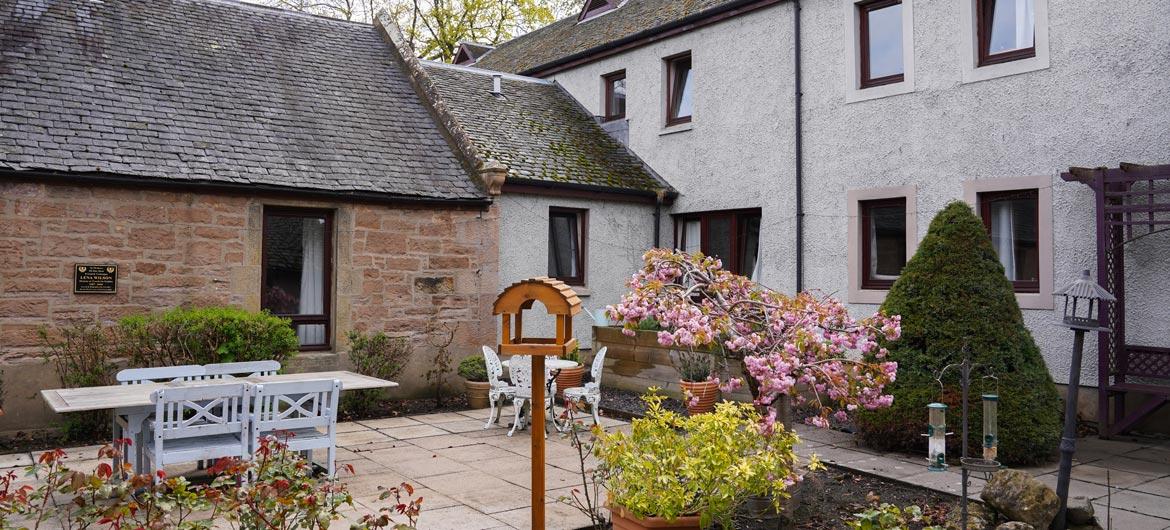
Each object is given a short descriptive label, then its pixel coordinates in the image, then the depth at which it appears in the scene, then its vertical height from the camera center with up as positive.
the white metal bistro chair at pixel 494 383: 9.29 -1.18
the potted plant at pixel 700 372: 9.91 -1.20
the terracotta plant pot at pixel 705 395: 9.76 -1.40
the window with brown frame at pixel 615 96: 15.43 +3.39
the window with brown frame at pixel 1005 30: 9.59 +2.94
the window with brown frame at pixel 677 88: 13.97 +3.19
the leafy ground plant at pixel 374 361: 10.18 -1.08
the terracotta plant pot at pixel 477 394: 10.80 -1.52
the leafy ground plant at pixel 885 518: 4.01 -1.19
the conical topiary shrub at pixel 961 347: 7.34 -0.63
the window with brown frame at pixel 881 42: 10.91 +3.15
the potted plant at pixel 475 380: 10.83 -1.35
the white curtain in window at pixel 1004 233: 9.70 +0.54
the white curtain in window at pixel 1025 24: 9.56 +2.94
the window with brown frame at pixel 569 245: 13.05 +0.52
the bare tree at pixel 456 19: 26.77 +8.45
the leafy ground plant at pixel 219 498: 3.23 -0.92
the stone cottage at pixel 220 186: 8.82 +1.07
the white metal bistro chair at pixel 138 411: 6.20 -1.00
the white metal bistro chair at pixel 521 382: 9.05 -1.14
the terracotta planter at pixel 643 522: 4.57 -1.36
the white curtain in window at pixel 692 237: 13.56 +0.68
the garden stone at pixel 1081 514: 5.56 -1.57
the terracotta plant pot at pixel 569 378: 10.74 -1.31
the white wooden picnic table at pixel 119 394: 5.87 -0.91
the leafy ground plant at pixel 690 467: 4.61 -1.08
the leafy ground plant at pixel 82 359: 8.55 -0.86
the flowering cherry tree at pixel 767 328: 5.75 -0.36
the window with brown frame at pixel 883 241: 10.75 +0.49
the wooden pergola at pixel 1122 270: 8.09 +0.09
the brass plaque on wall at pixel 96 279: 8.92 -0.03
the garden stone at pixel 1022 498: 5.43 -1.46
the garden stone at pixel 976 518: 5.42 -1.59
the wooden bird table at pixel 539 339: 4.67 -0.34
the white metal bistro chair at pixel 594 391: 9.02 -1.23
